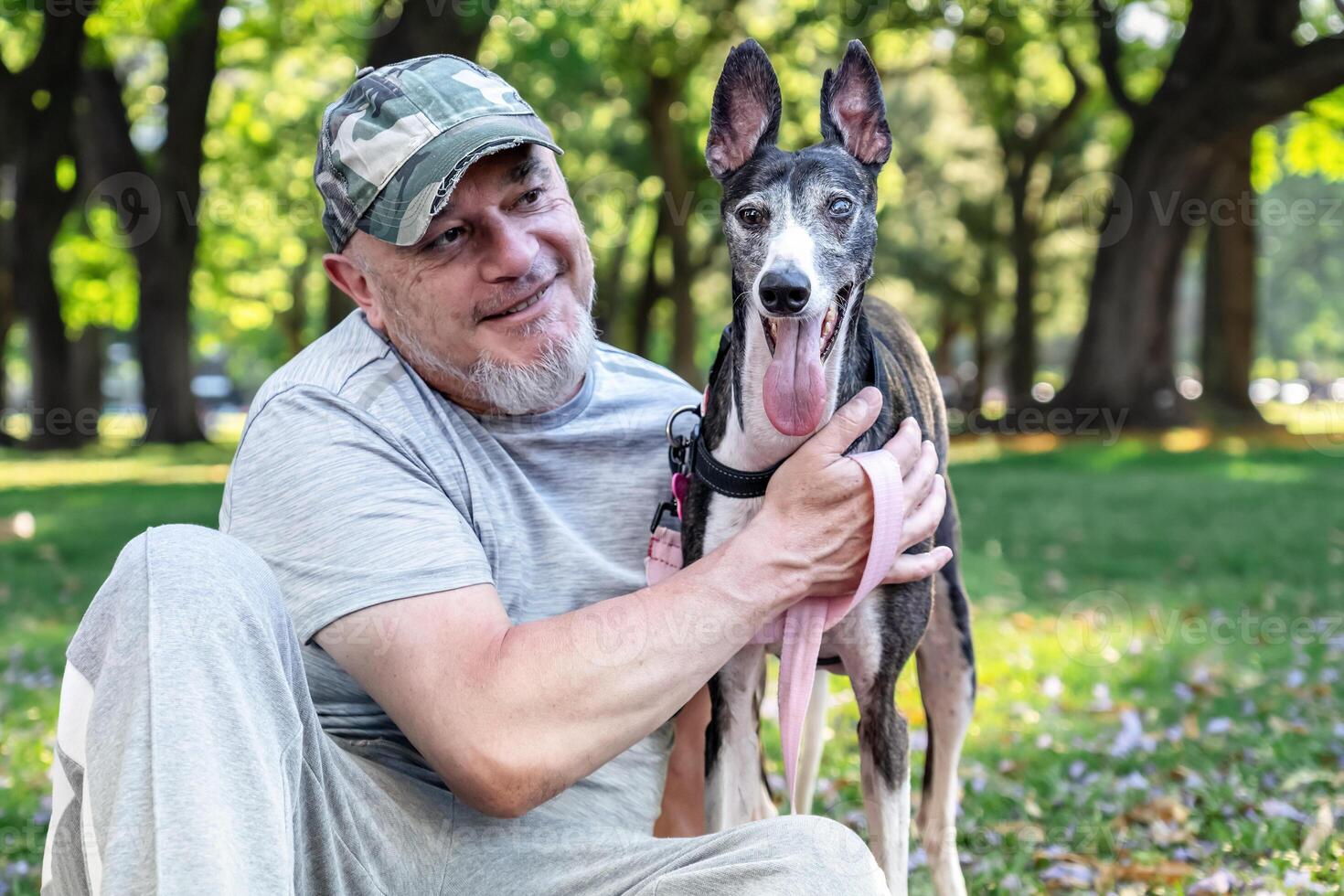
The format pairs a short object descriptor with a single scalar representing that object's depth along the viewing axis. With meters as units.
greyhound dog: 2.73
